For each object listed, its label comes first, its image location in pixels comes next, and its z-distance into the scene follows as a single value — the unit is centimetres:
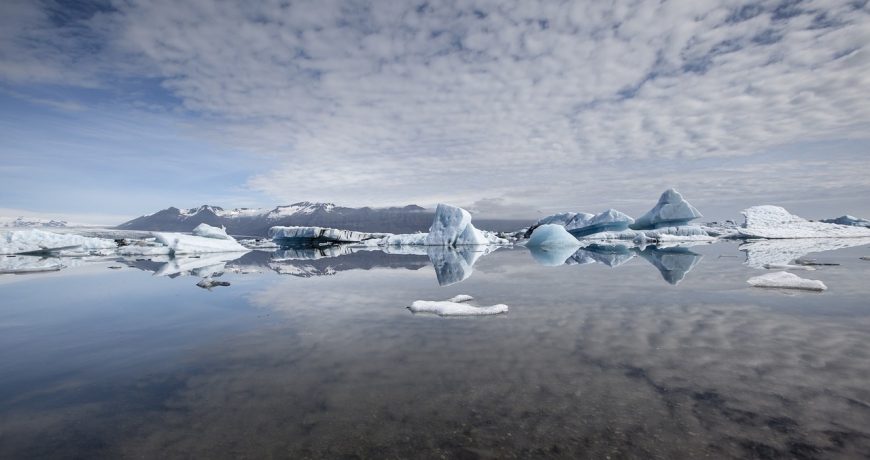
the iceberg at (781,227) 4022
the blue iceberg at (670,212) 4015
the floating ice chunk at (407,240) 4088
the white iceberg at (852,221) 5406
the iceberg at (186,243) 2655
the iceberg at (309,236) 4244
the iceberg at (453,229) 3619
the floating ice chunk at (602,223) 4013
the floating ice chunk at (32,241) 2541
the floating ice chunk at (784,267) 1307
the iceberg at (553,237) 3095
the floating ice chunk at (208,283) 1077
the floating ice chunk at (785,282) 852
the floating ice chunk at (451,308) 689
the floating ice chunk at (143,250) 2667
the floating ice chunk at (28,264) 1745
